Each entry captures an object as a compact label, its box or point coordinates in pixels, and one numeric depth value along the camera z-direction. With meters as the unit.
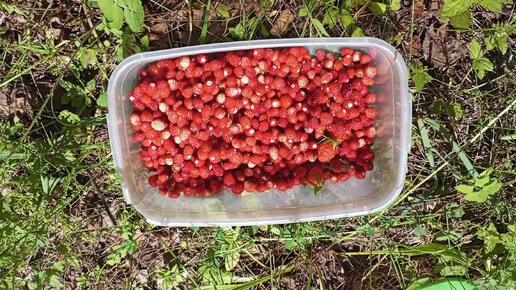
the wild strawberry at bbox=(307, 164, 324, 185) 0.28
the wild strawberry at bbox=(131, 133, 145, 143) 0.29
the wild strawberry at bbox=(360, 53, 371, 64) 0.28
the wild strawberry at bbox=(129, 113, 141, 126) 0.29
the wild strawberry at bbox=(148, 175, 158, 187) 0.29
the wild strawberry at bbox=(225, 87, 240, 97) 0.28
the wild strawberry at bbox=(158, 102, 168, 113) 0.29
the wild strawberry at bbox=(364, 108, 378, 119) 0.29
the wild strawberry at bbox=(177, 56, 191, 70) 0.28
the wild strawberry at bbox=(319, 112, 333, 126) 0.28
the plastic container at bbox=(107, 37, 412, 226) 0.27
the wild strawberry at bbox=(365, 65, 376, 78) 0.28
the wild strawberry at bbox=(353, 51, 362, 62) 0.28
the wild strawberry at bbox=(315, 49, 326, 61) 0.28
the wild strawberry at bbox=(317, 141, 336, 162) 0.28
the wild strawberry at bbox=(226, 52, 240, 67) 0.28
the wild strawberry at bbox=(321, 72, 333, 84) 0.28
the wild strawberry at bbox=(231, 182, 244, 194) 0.29
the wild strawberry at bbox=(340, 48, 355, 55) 0.28
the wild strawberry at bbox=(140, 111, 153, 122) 0.29
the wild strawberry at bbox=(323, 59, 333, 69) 0.28
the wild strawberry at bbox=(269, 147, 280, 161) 0.29
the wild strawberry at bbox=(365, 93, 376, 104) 0.29
